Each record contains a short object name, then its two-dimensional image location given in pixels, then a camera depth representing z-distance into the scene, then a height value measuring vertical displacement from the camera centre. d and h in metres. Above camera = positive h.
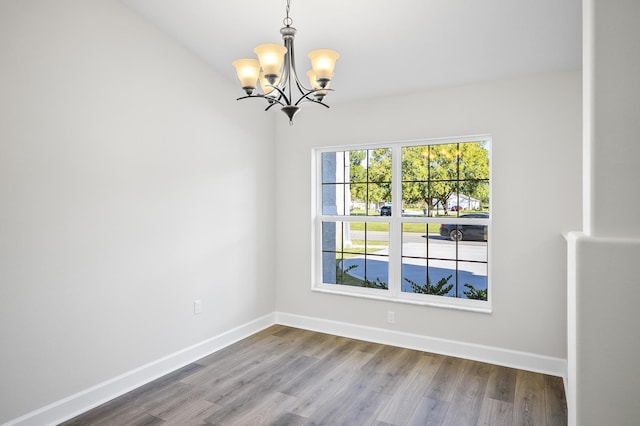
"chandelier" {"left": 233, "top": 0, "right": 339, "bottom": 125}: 2.08 +0.79
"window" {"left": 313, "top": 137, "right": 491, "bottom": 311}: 3.47 -0.11
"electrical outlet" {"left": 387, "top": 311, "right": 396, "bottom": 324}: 3.74 -1.02
